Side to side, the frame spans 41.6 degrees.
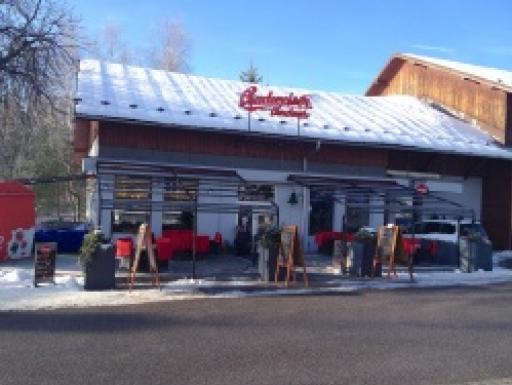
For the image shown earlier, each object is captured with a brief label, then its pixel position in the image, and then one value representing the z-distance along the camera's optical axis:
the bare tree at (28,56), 22.33
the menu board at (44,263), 14.26
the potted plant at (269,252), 16.08
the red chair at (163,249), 17.42
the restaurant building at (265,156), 21.06
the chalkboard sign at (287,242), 15.65
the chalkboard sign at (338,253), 18.48
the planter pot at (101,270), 14.04
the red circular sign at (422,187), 25.72
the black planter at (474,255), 19.31
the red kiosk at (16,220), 18.72
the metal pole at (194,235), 15.60
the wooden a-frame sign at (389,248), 17.38
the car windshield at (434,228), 22.89
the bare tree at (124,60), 53.51
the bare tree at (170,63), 54.44
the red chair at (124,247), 16.33
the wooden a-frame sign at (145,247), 14.50
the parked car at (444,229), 21.86
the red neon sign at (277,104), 22.48
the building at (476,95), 28.22
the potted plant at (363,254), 17.39
